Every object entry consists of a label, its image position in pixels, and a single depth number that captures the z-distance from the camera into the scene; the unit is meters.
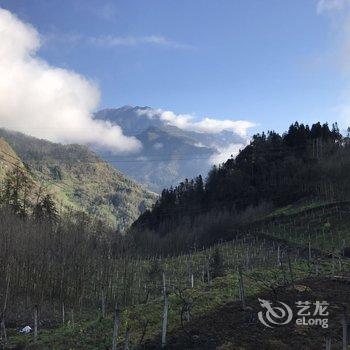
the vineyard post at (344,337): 10.89
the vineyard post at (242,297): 16.42
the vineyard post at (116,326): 12.36
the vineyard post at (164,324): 14.06
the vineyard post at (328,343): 10.26
